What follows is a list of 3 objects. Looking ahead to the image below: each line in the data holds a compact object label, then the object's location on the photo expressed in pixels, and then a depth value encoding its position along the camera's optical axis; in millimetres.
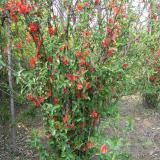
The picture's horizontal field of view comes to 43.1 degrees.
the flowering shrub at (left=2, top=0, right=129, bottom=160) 1659
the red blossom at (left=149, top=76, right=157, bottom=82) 3080
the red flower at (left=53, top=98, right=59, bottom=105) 1766
